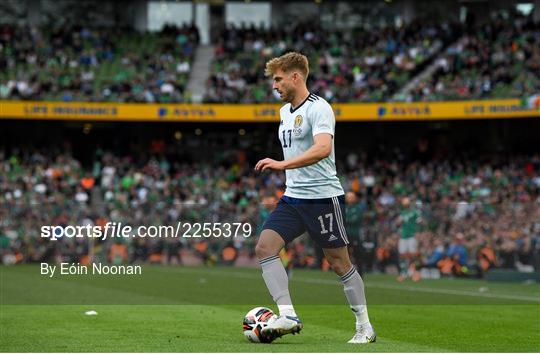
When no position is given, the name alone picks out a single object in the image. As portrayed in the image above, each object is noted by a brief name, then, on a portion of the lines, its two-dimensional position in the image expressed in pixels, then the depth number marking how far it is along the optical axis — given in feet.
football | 55.36
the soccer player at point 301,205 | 55.77
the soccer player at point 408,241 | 141.69
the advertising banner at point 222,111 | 249.55
